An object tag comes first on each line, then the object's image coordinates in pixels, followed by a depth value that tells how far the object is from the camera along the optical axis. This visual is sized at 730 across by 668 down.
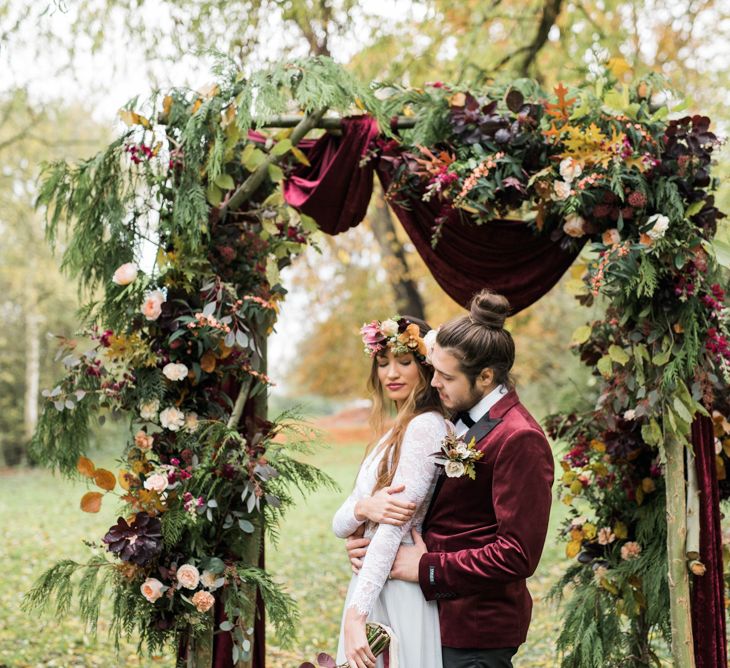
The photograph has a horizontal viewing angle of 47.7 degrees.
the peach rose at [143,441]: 3.06
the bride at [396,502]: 2.17
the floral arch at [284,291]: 2.98
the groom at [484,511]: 2.05
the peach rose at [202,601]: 2.93
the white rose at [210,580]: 2.98
